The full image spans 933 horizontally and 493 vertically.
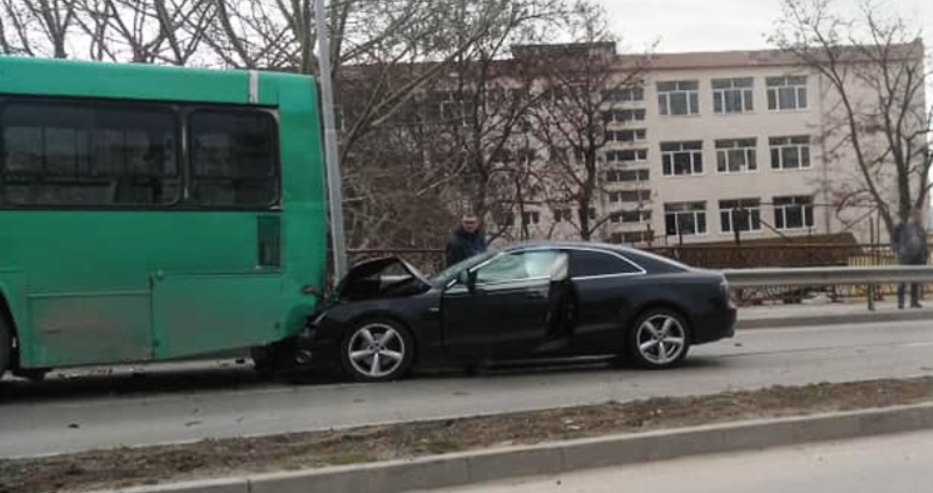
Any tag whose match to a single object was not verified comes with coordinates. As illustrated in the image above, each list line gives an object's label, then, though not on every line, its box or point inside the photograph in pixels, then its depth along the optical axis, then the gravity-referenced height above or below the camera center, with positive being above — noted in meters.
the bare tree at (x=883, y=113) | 42.78 +6.88
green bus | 8.13 +0.65
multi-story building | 58.59 +7.61
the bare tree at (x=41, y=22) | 19.55 +5.85
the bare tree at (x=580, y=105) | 33.69 +6.27
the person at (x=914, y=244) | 17.95 +0.02
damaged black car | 9.32 -0.51
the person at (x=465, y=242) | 11.96 +0.32
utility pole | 11.80 +1.22
